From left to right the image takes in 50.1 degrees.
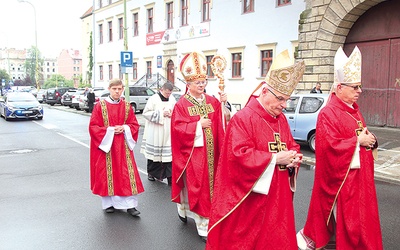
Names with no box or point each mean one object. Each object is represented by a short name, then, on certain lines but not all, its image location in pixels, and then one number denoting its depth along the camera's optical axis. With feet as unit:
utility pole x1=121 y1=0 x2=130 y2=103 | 66.94
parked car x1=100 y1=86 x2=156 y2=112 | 81.92
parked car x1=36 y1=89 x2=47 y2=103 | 131.34
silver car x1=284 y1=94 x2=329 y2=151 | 37.37
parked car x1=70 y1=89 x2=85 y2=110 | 95.76
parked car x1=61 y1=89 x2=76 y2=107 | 107.45
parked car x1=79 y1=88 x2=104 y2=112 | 87.92
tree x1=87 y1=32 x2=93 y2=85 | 148.13
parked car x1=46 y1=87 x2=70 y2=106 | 120.98
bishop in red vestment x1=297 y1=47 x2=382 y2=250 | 12.41
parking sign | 61.05
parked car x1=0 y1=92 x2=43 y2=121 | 71.00
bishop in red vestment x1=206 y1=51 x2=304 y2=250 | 10.75
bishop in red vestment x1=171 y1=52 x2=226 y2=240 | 16.15
